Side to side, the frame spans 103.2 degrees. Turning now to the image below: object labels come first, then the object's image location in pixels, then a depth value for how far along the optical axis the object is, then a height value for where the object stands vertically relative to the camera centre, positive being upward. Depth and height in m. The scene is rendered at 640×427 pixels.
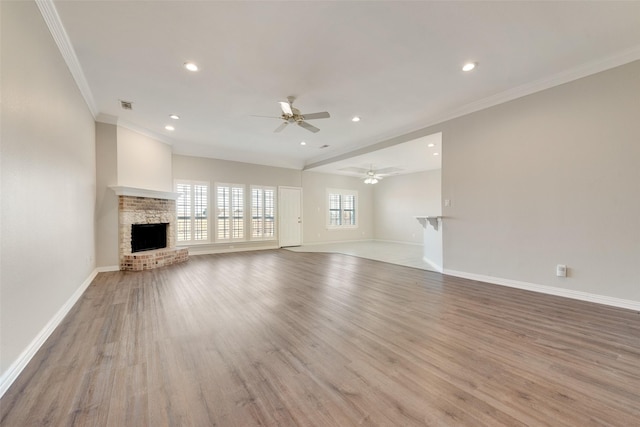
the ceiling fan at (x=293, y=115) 3.98 +1.61
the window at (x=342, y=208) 10.55 +0.21
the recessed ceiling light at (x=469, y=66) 3.27 +1.92
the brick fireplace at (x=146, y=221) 5.29 -0.16
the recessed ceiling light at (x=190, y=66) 3.29 +1.94
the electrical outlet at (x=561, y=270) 3.53 -0.81
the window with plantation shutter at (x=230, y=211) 7.86 +0.07
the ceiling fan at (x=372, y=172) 9.43 +1.64
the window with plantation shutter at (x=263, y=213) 8.51 +0.01
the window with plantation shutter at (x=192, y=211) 7.20 +0.07
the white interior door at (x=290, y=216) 9.02 -0.10
